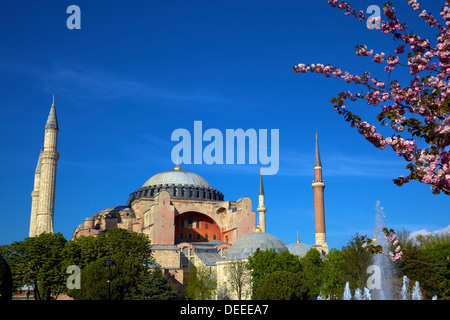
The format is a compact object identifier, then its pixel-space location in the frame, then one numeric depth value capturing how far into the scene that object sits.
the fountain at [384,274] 37.50
